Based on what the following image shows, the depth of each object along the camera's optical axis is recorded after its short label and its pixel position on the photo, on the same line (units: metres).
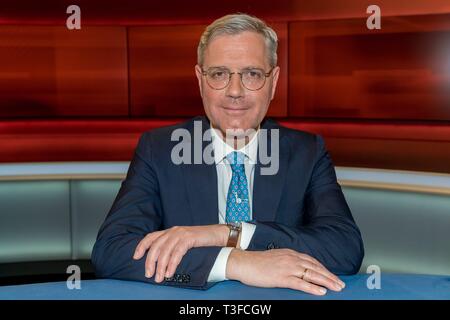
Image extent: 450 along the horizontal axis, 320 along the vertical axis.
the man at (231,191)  1.33
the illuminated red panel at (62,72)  4.88
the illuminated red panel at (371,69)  4.14
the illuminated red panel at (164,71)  4.89
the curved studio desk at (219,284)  1.10
